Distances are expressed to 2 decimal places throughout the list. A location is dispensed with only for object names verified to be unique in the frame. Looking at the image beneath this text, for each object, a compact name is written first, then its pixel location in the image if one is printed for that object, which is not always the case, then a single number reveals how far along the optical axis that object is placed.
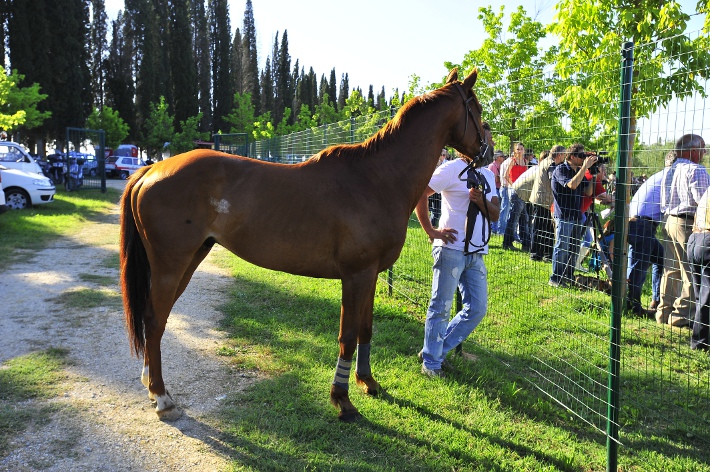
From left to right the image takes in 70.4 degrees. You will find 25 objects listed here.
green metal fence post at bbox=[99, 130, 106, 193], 22.03
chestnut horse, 3.93
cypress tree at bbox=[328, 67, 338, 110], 92.56
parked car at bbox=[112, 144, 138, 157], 42.44
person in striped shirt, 5.32
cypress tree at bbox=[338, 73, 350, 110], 104.49
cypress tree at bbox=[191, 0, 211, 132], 61.56
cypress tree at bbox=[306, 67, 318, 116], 83.07
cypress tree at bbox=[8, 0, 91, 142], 31.33
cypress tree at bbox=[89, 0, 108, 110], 52.56
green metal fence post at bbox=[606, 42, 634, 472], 3.12
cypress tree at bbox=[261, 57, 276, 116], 75.11
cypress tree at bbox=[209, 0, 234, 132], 61.81
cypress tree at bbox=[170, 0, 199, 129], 56.72
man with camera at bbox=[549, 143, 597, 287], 6.11
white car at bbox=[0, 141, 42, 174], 18.02
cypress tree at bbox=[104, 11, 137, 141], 53.09
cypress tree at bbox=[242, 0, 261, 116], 72.06
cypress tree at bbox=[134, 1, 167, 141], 52.41
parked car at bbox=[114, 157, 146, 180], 38.41
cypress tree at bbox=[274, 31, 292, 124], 75.50
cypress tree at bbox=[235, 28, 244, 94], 71.73
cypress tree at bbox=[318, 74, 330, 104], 94.88
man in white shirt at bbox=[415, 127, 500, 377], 4.49
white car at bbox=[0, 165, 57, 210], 15.09
